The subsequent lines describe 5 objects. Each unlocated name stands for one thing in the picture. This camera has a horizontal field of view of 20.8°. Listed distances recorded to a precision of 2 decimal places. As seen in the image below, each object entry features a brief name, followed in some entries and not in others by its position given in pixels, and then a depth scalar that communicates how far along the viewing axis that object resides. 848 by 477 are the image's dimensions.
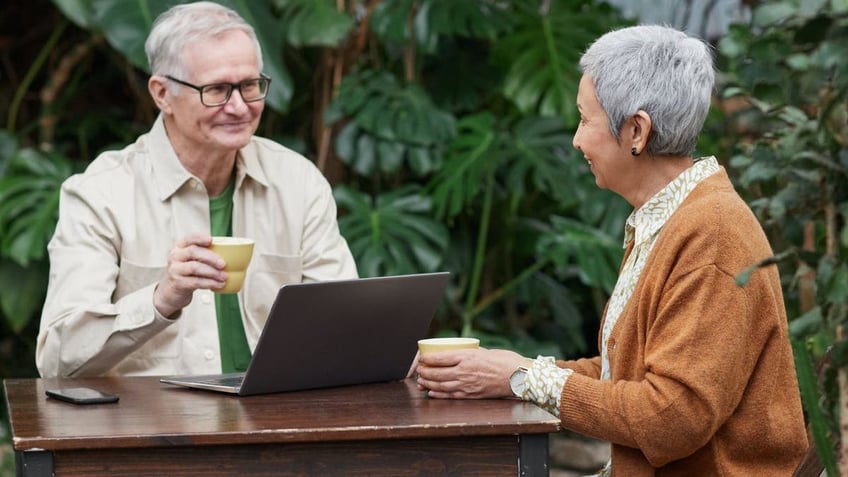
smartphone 3.39
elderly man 4.21
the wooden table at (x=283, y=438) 2.96
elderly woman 3.12
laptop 3.34
